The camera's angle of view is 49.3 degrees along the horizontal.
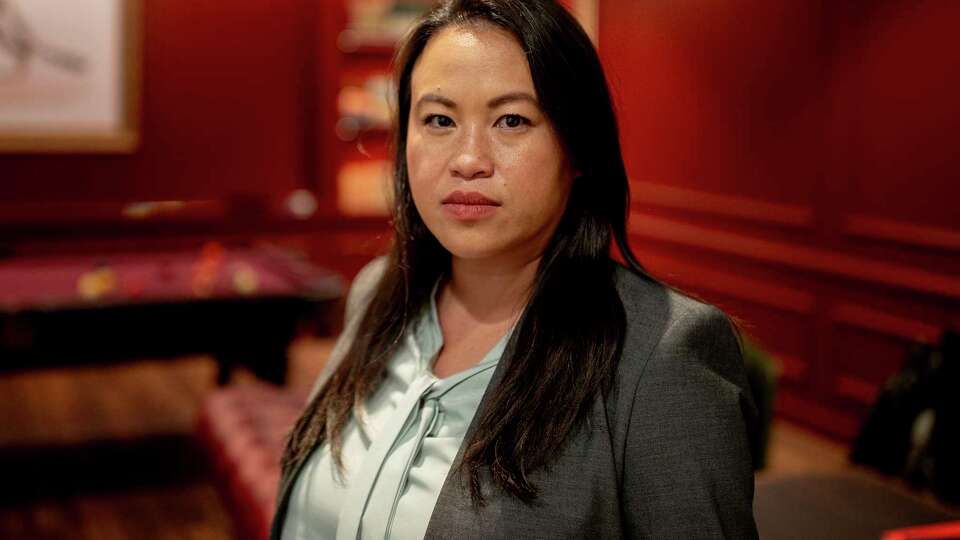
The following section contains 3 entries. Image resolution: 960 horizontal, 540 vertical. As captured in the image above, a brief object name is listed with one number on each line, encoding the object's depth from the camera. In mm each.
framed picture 5488
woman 1166
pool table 3553
